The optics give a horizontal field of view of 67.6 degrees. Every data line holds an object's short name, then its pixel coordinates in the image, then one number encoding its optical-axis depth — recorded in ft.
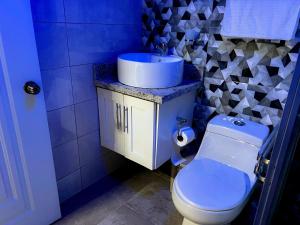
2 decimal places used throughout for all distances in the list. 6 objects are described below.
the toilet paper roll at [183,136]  4.92
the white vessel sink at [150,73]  4.39
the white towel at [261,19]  3.72
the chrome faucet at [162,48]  5.33
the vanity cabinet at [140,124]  4.53
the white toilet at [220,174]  3.59
